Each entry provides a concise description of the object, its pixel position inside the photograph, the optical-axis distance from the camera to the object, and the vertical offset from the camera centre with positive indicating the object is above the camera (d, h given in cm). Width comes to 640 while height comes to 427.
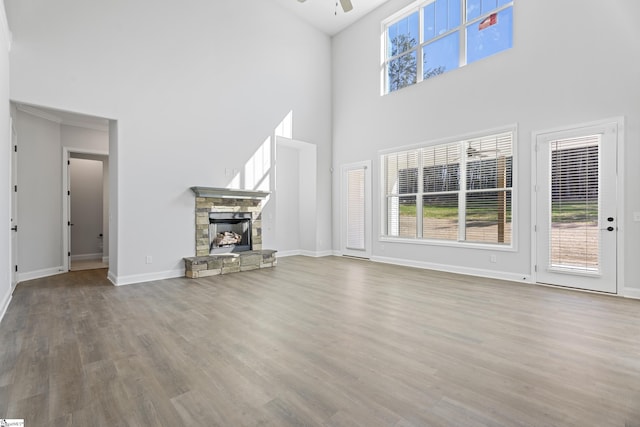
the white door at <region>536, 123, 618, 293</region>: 410 +7
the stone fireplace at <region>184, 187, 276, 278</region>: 549 -41
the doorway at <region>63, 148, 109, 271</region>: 731 +7
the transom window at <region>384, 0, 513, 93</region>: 530 +340
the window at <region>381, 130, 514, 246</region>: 520 +41
